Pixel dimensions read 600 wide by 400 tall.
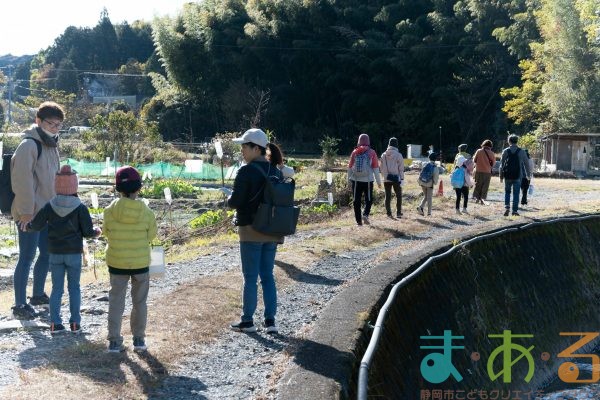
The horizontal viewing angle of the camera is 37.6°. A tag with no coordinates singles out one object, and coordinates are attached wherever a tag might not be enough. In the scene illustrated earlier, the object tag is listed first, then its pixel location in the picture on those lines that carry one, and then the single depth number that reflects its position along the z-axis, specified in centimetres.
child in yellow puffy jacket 615
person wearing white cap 656
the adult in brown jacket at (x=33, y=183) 720
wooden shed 3609
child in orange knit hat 678
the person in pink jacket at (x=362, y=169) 1377
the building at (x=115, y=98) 8566
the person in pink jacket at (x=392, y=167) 1515
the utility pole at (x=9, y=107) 6234
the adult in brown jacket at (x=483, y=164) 1758
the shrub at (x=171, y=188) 2691
